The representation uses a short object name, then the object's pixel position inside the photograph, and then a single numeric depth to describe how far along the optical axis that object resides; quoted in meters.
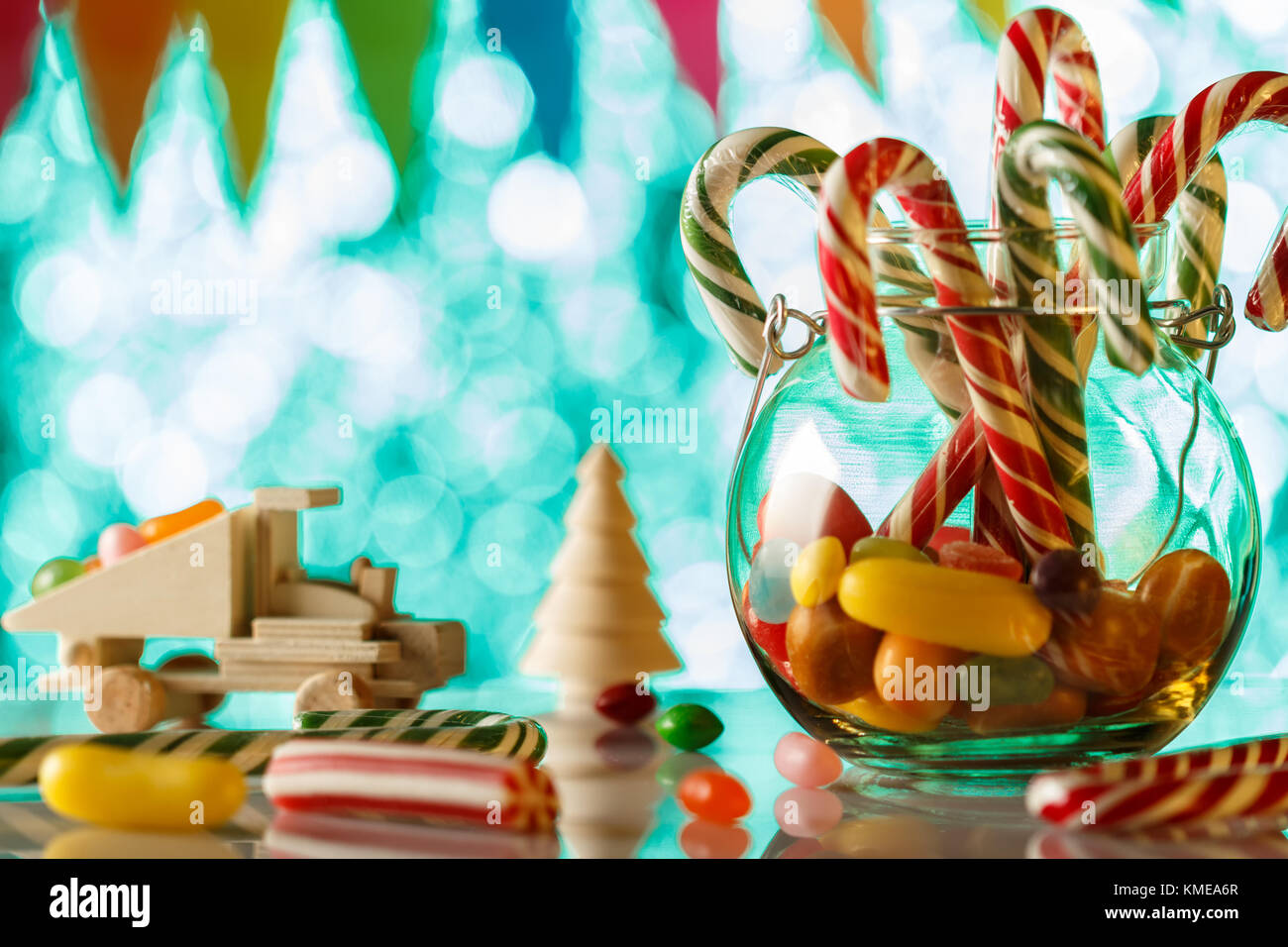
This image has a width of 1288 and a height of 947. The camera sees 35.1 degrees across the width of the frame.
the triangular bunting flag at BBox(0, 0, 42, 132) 0.68
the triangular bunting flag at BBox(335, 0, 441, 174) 0.67
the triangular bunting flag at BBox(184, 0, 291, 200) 0.67
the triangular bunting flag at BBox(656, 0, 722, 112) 0.65
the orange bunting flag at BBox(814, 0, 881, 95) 0.64
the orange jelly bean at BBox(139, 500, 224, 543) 0.54
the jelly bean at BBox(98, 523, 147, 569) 0.54
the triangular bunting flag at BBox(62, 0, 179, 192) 0.68
